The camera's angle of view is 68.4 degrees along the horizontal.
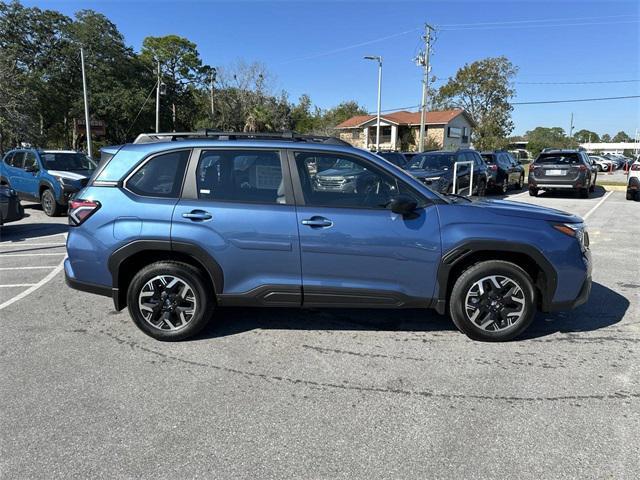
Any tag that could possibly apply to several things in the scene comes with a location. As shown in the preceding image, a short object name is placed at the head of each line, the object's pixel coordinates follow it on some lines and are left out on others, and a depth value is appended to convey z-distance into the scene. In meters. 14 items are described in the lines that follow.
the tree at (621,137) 169.62
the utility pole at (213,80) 44.29
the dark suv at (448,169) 13.22
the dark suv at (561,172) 16.52
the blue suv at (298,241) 3.91
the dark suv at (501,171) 17.56
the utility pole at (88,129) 26.67
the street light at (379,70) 32.12
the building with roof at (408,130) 53.97
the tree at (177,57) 59.69
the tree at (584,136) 162.06
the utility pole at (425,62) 33.29
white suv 15.15
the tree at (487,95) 56.44
